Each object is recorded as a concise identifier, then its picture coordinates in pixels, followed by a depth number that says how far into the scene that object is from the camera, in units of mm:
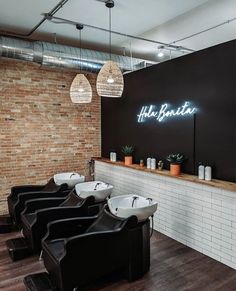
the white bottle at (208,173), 3664
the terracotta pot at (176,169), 4109
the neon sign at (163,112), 4168
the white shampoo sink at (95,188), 4297
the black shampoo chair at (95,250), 2710
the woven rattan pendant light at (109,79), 3645
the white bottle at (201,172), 3738
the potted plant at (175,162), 4117
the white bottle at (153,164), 4668
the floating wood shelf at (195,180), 3312
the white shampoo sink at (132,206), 3127
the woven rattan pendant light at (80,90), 4293
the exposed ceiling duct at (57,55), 4535
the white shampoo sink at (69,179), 5143
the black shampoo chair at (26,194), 4543
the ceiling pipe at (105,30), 4196
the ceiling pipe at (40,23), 3755
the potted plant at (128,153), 5297
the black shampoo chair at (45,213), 3678
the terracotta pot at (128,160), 5293
